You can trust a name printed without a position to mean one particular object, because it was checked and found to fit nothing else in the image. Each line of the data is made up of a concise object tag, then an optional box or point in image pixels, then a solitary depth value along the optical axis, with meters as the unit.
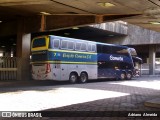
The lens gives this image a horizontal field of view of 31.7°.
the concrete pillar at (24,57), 22.72
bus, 20.98
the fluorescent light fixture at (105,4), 11.16
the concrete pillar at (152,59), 40.00
